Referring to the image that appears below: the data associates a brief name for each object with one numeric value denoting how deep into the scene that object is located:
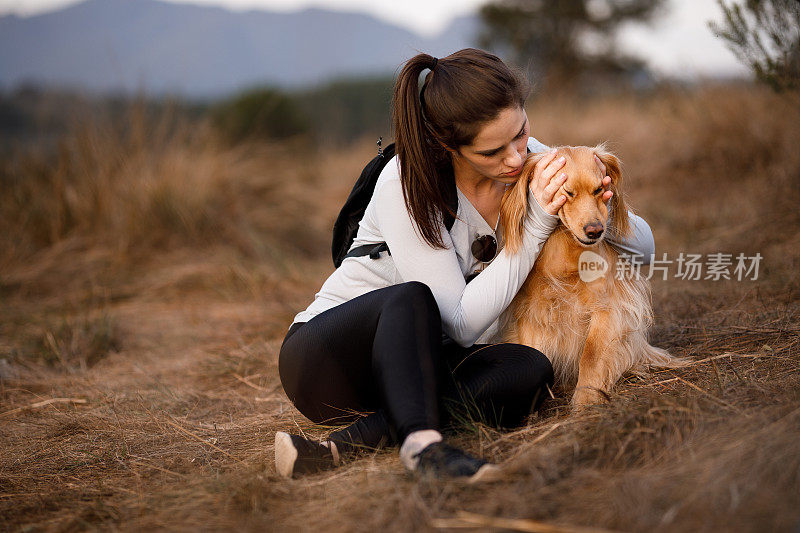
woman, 2.41
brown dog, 2.63
